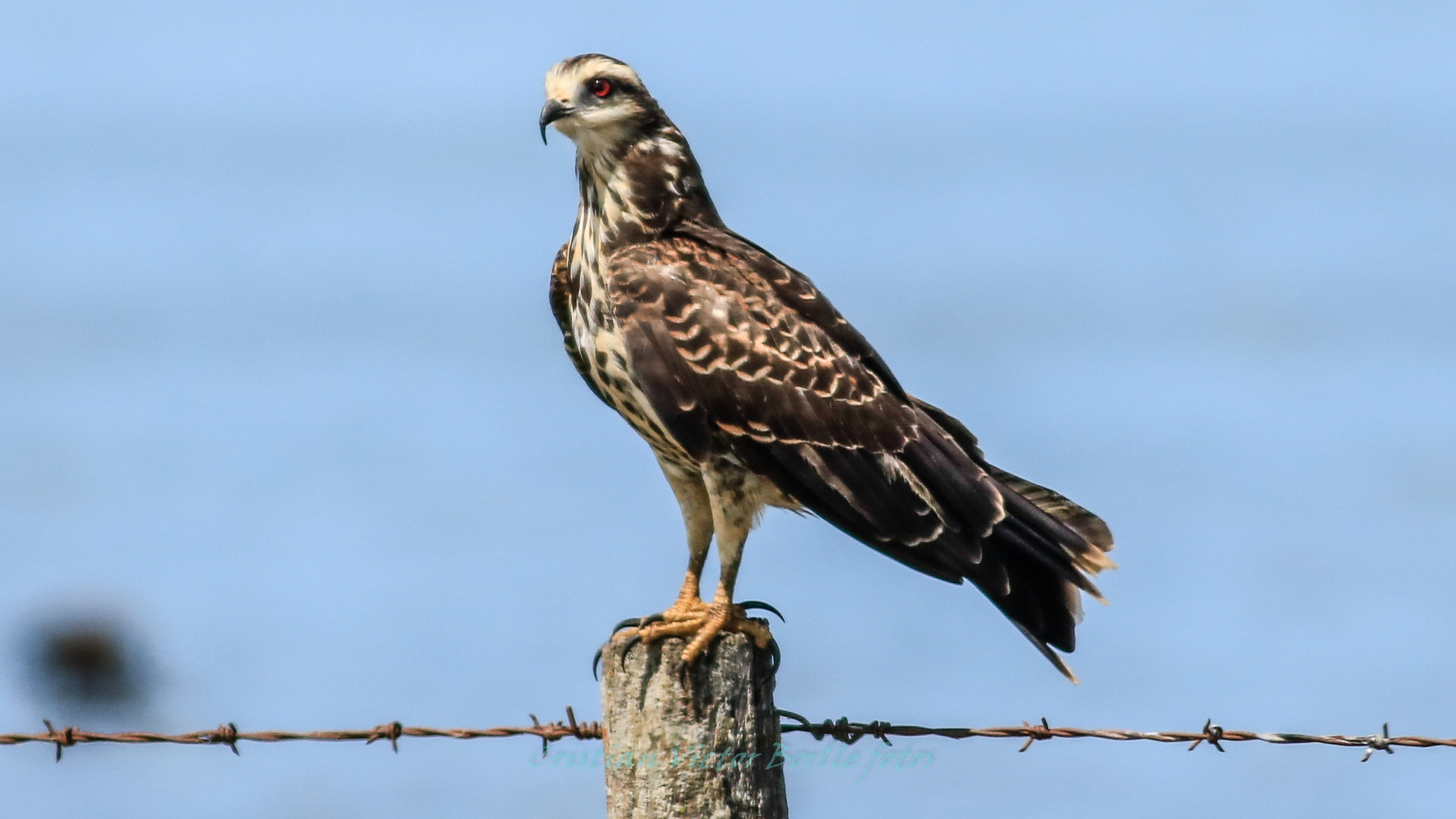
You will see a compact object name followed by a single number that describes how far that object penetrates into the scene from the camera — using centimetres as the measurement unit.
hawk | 1020
